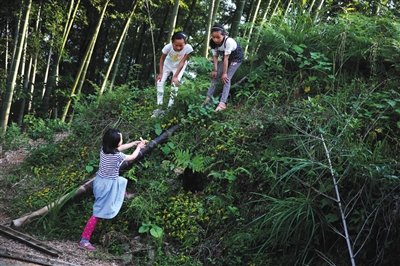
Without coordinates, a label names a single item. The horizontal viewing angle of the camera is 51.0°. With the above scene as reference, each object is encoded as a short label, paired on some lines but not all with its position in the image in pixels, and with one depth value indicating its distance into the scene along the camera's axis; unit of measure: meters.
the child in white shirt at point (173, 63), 5.61
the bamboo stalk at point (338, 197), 3.00
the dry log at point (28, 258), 3.24
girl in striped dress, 4.12
